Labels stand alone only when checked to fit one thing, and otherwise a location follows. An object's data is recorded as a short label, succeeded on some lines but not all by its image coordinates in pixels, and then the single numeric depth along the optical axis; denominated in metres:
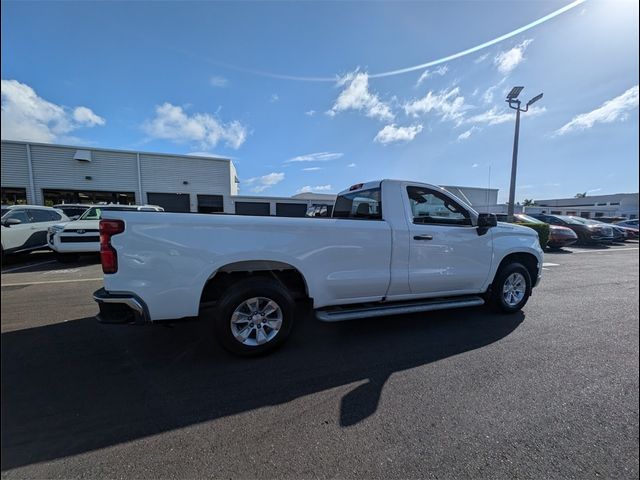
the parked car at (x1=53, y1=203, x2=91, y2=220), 11.88
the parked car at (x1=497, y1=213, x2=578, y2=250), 12.98
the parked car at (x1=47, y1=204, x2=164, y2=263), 8.27
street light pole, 15.91
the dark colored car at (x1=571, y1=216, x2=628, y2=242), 15.82
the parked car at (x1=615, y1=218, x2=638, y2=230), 20.40
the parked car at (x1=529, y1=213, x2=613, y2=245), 15.02
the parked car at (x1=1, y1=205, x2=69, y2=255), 7.73
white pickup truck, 2.86
